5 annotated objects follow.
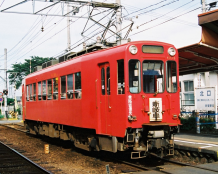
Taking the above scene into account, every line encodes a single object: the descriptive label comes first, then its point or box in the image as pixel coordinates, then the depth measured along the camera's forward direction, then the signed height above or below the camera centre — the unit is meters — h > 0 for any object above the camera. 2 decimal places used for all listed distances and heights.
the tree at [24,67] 59.81 +6.23
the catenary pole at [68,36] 24.46 +4.79
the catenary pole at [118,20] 16.61 +4.09
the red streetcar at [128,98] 8.66 +0.03
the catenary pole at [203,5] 17.78 +4.97
